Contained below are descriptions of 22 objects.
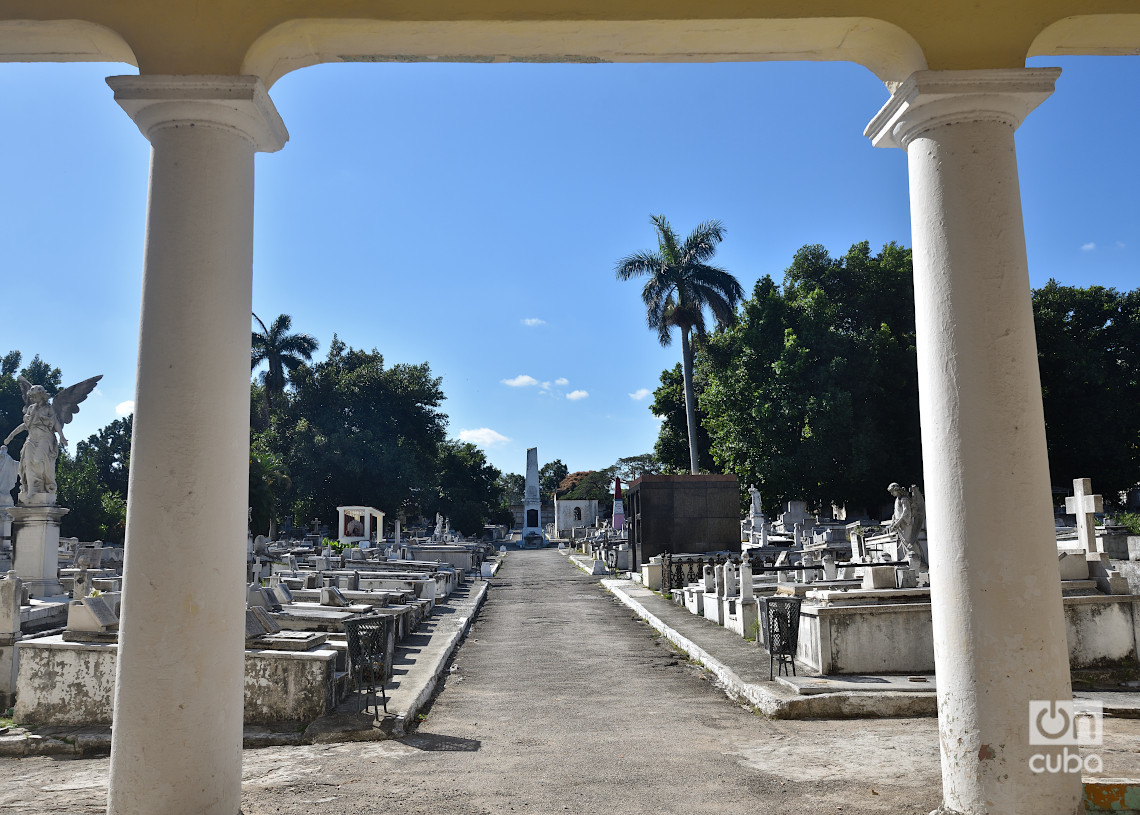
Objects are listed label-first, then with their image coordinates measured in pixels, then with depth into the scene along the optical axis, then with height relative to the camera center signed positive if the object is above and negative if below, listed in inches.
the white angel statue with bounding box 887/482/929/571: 409.4 -5.2
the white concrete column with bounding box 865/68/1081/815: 125.6 +10.3
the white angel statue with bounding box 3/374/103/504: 522.3 +55.2
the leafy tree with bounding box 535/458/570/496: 4527.6 +226.5
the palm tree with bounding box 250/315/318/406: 1841.8 +398.5
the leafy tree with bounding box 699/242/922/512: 1107.9 +180.0
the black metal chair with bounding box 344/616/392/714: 252.1 -44.4
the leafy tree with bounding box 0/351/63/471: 1782.7 +336.2
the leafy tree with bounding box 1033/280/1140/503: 1133.1 +164.7
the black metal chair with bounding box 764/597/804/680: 295.6 -44.0
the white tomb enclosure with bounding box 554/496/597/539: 3548.2 +1.2
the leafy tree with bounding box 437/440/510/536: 2153.1 +86.1
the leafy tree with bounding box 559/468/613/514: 3550.7 +119.1
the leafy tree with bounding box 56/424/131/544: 1263.5 +22.7
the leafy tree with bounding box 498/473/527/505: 4736.7 +170.0
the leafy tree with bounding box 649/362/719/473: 1594.5 +168.0
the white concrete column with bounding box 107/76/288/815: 124.3 +8.4
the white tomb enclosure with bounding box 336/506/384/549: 1037.8 -10.3
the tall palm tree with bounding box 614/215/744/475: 1392.7 +406.9
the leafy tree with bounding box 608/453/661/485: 3661.4 +226.1
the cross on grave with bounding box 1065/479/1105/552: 492.1 -3.3
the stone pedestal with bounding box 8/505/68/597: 502.0 -17.3
